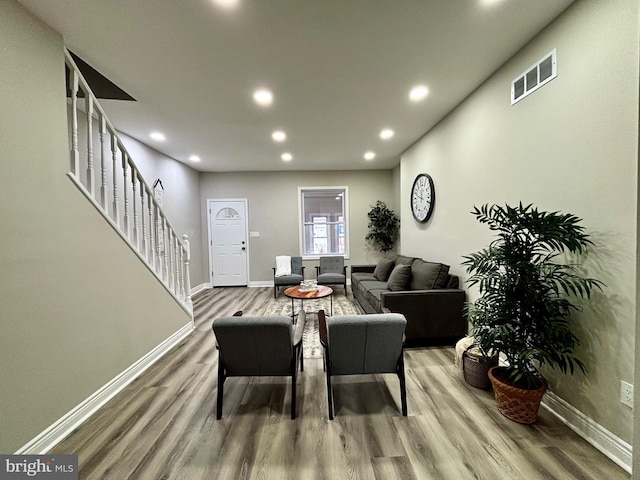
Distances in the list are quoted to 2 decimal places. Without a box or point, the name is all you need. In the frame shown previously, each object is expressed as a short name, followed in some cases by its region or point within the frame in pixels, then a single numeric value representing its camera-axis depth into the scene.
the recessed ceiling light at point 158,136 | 3.82
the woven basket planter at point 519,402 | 1.73
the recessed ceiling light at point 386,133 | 3.78
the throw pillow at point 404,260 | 4.04
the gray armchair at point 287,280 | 5.18
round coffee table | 3.59
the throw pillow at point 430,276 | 3.09
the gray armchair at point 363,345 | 1.78
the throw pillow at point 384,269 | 4.43
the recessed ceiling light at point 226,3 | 1.62
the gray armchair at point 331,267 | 5.37
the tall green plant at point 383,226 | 6.10
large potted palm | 1.62
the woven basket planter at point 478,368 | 2.17
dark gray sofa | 2.86
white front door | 6.27
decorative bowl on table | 3.89
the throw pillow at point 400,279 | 3.41
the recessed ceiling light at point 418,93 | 2.66
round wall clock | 3.79
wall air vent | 1.87
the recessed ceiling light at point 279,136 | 3.77
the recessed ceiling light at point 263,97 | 2.65
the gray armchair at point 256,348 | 1.77
